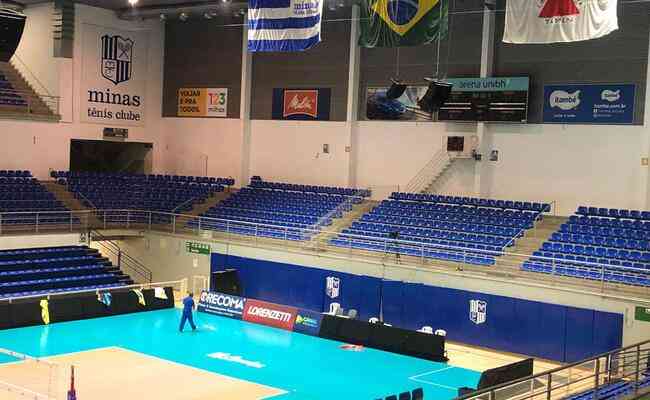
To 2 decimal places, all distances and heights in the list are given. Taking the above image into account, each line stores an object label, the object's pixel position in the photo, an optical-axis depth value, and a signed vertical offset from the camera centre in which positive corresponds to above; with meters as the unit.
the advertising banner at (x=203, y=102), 39.53 +2.42
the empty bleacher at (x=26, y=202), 32.28 -2.20
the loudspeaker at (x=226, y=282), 31.23 -4.69
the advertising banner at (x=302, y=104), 36.41 +2.35
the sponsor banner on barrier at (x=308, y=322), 26.39 -5.07
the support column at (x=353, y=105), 35.22 +2.29
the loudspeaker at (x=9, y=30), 21.84 +2.95
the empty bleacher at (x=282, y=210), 32.41 -2.09
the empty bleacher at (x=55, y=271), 28.94 -4.42
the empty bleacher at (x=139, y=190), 36.38 -1.70
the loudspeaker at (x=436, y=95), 25.91 +2.13
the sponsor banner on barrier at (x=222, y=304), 28.56 -5.07
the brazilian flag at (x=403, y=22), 20.45 +3.44
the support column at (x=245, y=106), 38.62 +2.23
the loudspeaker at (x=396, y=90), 27.17 +2.33
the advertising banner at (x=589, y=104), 28.56 +2.31
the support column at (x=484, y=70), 31.25 +3.54
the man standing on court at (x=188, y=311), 25.61 -4.75
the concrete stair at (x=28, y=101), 35.53 +1.82
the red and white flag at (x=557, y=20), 18.52 +3.35
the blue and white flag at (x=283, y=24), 22.20 +3.54
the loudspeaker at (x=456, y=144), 32.03 +0.81
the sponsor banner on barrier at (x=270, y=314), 27.17 -5.06
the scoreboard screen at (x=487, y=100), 30.44 +2.42
